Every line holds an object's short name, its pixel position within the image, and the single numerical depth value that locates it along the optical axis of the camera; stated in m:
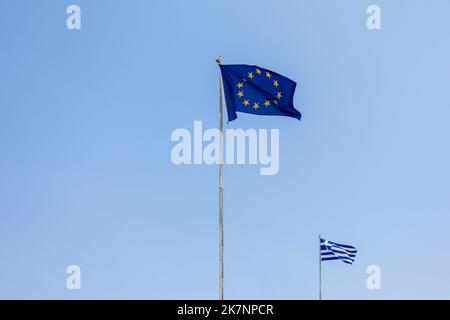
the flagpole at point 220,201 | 40.97
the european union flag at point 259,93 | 41.06
